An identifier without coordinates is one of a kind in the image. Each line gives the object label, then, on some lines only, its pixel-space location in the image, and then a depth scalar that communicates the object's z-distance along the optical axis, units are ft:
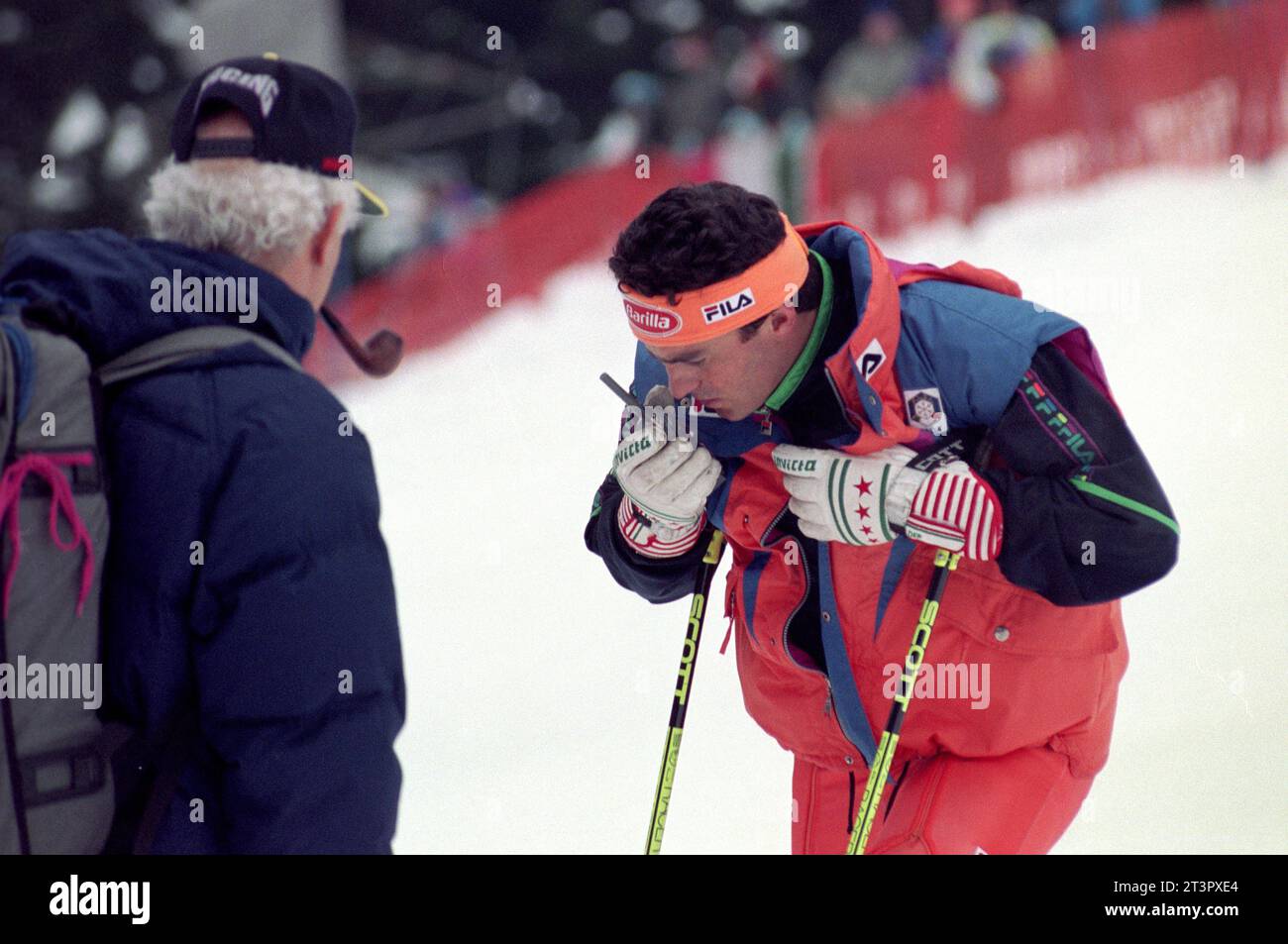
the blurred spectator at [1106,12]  37.50
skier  8.73
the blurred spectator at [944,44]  37.29
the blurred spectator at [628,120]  53.88
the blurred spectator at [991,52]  35.58
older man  6.48
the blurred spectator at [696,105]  46.39
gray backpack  6.11
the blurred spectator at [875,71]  40.96
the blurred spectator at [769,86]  42.83
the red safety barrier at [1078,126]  34.30
